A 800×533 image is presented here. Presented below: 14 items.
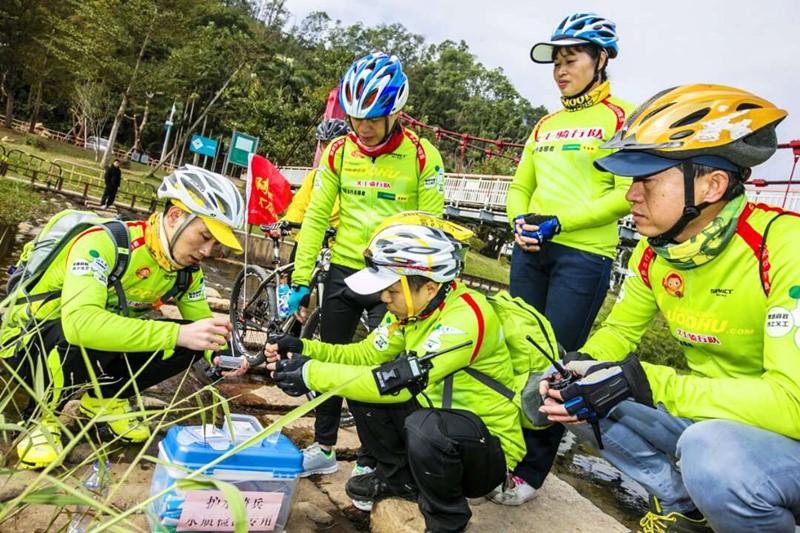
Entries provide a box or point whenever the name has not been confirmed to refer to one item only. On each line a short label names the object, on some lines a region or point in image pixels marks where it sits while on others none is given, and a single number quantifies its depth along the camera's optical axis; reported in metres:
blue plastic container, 2.11
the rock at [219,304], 6.44
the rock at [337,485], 2.89
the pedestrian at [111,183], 17.44
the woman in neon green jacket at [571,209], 3.11
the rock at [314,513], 2.63
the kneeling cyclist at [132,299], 2.62
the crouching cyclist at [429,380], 2.41
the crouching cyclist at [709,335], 1.84
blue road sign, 39.66
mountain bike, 5.62
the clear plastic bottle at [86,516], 1.97
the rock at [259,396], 4.02
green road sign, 14.23
